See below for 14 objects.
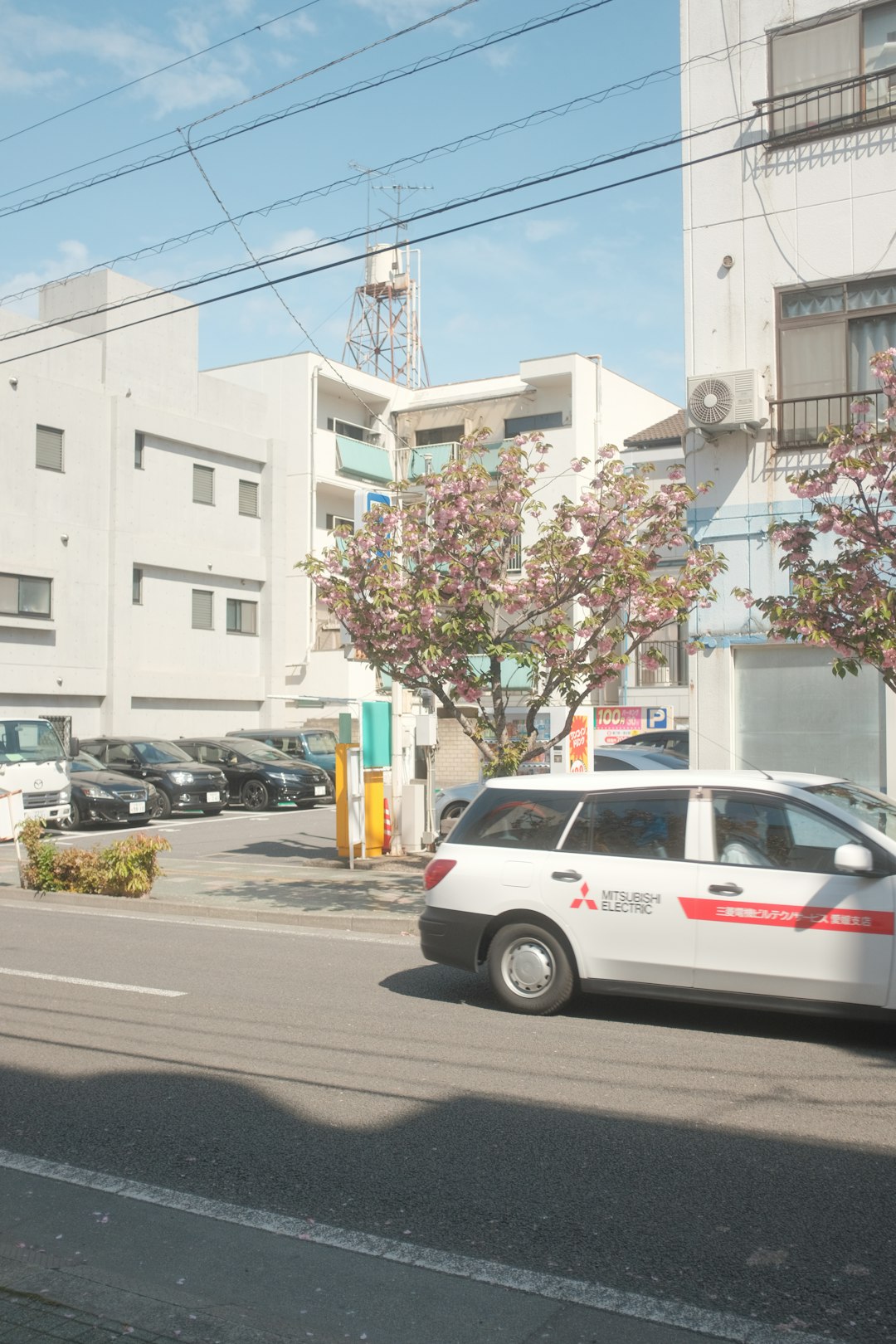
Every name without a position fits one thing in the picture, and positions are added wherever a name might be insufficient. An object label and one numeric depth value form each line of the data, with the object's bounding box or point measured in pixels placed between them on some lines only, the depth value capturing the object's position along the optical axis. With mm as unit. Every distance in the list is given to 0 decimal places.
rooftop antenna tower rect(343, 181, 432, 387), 44469
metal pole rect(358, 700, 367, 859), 17102
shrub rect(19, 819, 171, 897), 14367
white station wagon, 7352
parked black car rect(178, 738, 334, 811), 27859
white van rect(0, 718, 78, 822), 21953
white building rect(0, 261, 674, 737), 32906
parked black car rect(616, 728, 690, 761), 25562
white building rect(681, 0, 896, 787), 14578
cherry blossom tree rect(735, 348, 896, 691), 9977
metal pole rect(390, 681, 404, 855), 17812
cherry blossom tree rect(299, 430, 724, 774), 12633
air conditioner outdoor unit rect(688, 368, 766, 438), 14641
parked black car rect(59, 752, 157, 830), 23609
